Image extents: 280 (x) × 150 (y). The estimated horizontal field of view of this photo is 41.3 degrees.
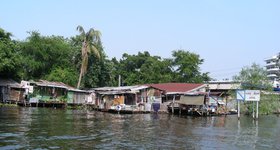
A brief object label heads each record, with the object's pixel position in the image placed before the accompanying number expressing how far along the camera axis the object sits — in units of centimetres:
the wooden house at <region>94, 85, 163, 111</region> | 4722
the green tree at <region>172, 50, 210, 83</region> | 6475
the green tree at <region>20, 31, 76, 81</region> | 5534
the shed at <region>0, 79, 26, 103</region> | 4862
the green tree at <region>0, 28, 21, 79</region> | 4584
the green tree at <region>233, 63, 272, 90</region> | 4769
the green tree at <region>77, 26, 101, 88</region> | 5581
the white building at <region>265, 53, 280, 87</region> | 12764
